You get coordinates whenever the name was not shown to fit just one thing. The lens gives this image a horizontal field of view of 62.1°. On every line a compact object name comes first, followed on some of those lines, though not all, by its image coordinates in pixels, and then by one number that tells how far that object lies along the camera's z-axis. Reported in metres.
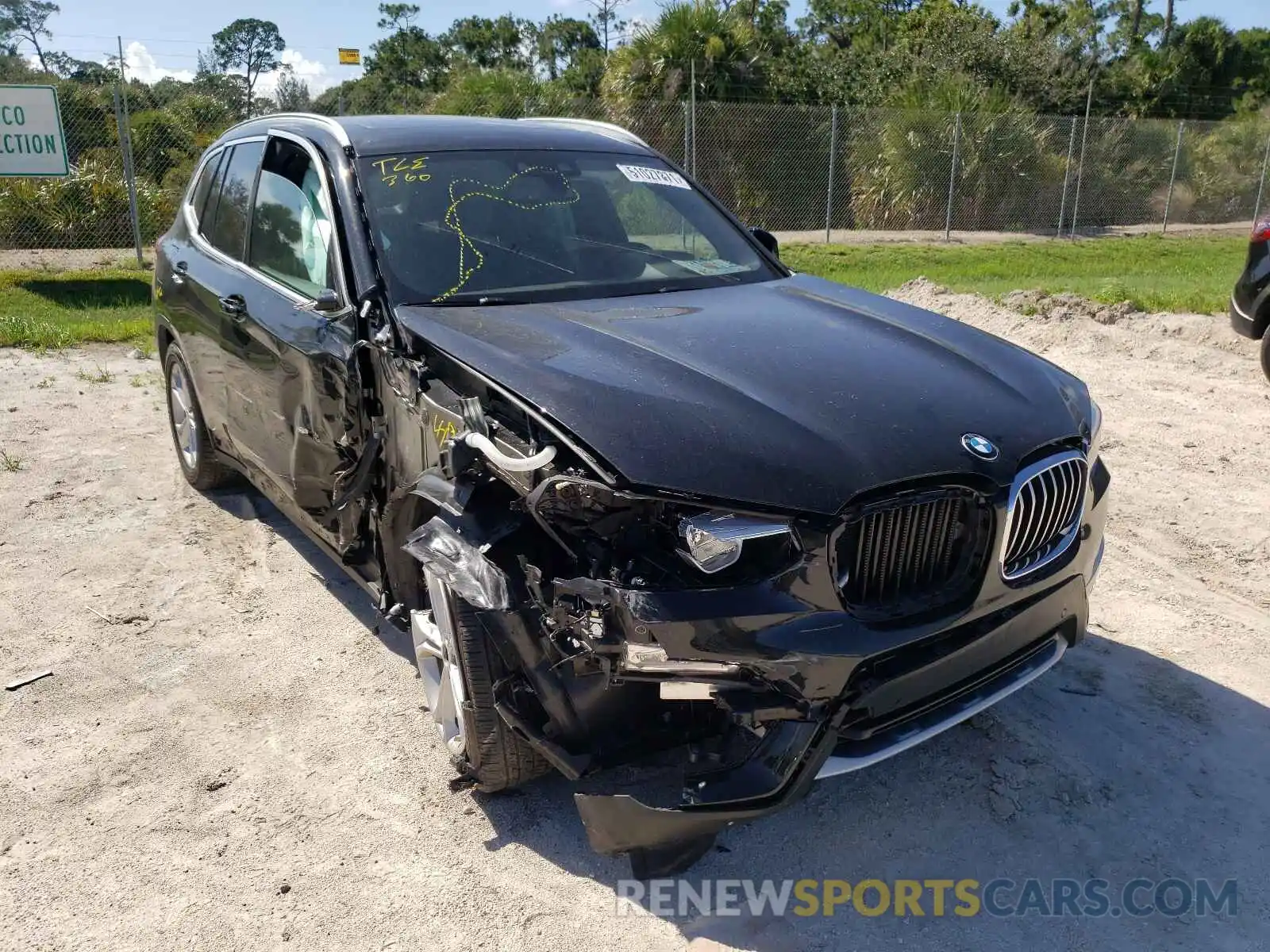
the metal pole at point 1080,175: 19.31
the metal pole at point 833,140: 16.31
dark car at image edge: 7.70
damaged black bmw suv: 2.44
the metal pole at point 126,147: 12.53
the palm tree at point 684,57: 20.16
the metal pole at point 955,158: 18.16
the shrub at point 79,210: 14.69
